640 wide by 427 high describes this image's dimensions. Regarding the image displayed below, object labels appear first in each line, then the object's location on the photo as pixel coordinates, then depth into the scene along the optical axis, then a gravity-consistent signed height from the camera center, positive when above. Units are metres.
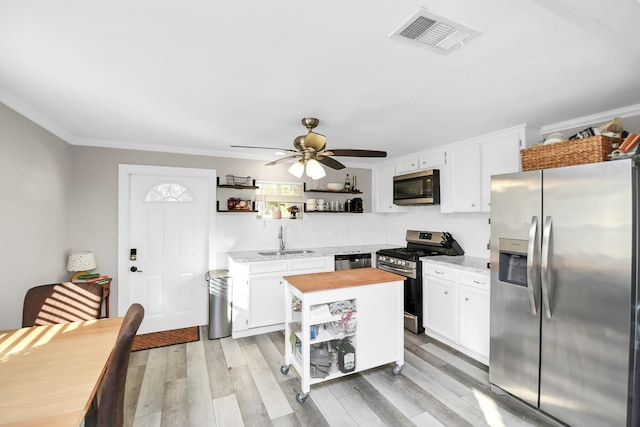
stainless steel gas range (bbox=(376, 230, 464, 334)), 3.59 -0.62
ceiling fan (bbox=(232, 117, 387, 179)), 2.41 +0.52
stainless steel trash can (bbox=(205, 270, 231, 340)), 3.48 -1.10
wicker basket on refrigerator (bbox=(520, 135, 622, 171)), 2.00 +0.46
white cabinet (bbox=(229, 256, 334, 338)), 3.53 -0.99
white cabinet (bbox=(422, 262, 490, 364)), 2.84 -0.99
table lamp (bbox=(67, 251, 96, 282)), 3.07 -0.51
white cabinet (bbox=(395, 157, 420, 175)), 4.10 +0.70
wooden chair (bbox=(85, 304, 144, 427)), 1.23 -0.71
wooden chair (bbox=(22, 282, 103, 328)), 2.00 -0.63
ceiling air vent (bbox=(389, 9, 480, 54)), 1.30 +0.86
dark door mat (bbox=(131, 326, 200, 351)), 3.29 -1.47
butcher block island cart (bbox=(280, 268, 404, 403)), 2.33 -0.94
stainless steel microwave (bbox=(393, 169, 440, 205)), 3.74 +0.36
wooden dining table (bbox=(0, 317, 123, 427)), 1.05 -0.71
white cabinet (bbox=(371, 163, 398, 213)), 4.61 +0.41
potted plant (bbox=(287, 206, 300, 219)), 4.34 +0.05
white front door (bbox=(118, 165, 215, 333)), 3.59 -0.37
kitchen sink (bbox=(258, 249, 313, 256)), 3.96 -0.53
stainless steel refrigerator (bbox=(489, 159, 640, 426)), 1.73 -0.52
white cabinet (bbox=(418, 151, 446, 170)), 3.70 +0.71
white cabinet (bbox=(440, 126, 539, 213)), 2.89 +0.52
